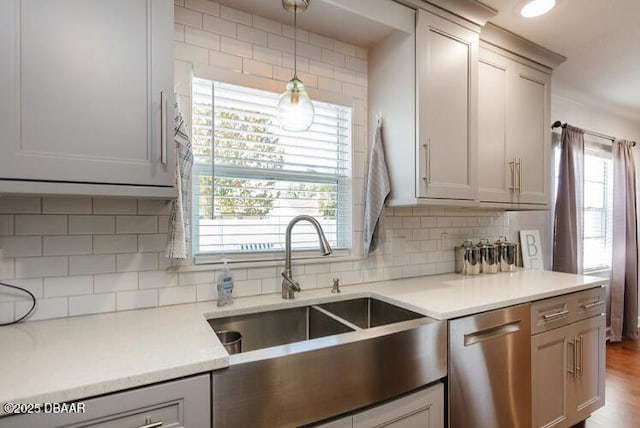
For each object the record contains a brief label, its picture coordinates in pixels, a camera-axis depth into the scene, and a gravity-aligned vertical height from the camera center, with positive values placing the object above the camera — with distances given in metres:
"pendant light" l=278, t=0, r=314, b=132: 1.48 +0.50
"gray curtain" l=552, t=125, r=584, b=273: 3.02 +0.02
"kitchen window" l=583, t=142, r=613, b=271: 3.48 +0.09
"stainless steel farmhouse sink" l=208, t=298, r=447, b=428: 0.99 -0.54
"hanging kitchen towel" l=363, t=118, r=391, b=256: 1.88 +0.13
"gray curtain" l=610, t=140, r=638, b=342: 3.61 -0.35
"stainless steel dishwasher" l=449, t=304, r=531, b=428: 1.43 -0.72
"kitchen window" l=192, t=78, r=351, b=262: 1.60 +0.21
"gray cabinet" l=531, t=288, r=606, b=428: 1.74 -0.83
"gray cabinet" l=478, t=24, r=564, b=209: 2.12 +0.64
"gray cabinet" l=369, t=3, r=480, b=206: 1.76 +0.62
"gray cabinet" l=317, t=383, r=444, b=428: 1.17 -0.76
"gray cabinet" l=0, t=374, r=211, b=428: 0.77 -0.50
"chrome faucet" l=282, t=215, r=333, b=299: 1.59 -0.29
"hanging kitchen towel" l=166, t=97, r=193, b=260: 1.35 +0.04
